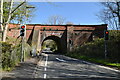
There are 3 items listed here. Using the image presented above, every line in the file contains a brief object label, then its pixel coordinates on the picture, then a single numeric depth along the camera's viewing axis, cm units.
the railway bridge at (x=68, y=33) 4247
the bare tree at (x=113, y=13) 2312
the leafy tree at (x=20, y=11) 1526
